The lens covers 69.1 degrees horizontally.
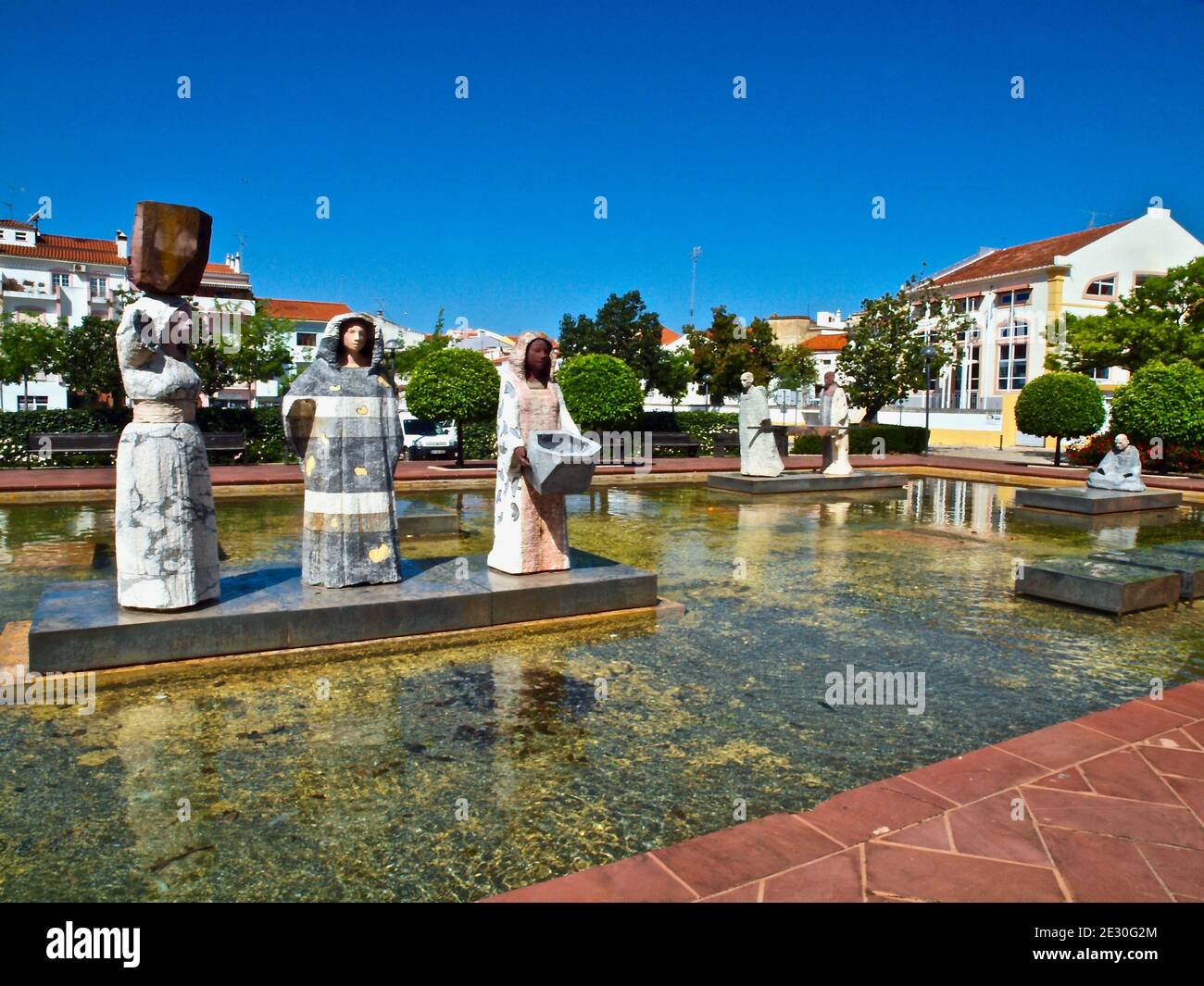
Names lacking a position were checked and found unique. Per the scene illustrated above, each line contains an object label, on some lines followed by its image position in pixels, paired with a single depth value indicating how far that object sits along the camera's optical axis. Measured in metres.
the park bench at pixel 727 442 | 23.42
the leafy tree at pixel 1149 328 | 27.61
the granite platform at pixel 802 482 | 15.88
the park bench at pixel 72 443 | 16.70
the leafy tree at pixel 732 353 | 34.28
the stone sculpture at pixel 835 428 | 17.14
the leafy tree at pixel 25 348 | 32.47
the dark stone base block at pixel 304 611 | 5.04
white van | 23.88
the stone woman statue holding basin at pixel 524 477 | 6.50
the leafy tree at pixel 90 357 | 35.41
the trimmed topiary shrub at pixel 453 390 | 18.12
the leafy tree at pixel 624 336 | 50.75
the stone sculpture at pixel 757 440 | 16.69
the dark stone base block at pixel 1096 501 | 13.23
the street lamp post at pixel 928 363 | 27.36
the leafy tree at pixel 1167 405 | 18.62
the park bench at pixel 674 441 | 23.19
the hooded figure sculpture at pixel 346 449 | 5.75
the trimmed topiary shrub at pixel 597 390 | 19.25
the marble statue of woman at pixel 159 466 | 5.02
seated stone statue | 13.94
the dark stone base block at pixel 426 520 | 10.21
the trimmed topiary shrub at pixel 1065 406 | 21.09
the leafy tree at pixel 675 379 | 48.25
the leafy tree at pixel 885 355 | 31.17
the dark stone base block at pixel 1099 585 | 6.89
